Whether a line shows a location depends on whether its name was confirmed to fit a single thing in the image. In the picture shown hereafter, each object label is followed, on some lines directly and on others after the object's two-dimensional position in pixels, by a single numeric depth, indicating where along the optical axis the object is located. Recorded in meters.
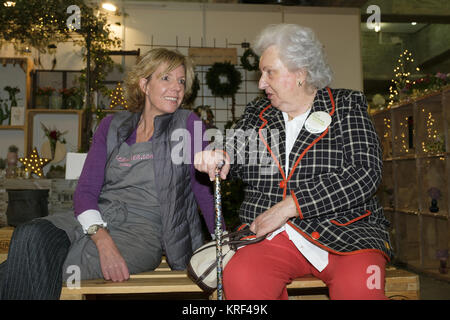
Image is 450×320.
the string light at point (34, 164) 4.00
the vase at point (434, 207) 4.11
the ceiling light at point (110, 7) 5.56
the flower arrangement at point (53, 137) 4.87
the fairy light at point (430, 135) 4.18
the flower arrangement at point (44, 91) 5.20
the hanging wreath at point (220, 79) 5.22
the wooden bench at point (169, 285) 1.58
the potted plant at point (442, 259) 3.95
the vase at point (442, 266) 3.98
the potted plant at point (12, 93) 5.23
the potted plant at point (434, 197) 4.12
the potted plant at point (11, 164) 4.16
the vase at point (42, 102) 5.20
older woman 1.43
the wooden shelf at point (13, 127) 5.19
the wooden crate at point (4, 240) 2.77
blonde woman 1.53
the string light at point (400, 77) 4.87
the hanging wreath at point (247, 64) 4.97
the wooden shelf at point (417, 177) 4.22
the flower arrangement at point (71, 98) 5.11
